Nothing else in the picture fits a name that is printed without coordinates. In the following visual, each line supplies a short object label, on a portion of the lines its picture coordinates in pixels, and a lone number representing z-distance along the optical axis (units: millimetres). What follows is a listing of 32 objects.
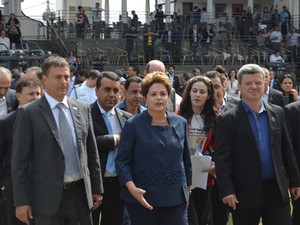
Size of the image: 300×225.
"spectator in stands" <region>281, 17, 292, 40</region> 32469
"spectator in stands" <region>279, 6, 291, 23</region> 34031
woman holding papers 6949
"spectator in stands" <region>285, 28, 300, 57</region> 31234
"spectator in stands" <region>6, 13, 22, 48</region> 25422
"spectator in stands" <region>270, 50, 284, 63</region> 28094
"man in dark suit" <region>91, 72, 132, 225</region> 6625
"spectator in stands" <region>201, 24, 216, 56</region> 29391
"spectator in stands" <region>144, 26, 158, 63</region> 27562
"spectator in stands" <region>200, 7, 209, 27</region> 32906
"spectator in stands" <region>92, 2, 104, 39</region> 29438
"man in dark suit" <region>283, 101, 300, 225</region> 6922
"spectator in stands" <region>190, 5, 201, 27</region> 31534
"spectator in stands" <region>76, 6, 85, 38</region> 29016
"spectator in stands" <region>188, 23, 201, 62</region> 29000
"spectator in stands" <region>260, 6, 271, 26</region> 33719
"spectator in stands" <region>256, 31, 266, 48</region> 30719
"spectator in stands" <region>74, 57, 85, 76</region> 22694
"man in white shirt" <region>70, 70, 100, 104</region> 11641
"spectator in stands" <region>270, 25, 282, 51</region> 30402
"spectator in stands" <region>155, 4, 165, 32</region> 30484
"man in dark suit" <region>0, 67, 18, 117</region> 7782
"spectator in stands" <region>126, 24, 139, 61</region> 27989
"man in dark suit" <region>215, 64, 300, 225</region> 6242
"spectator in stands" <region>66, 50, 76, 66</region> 23517
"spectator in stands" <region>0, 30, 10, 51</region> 23872
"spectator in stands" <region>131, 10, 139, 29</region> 30759
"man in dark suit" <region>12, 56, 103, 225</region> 5551
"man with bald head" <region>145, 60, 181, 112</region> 8016
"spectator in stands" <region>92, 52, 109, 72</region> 25916
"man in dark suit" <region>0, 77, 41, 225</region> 6531
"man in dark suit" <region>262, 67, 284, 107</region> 9727
